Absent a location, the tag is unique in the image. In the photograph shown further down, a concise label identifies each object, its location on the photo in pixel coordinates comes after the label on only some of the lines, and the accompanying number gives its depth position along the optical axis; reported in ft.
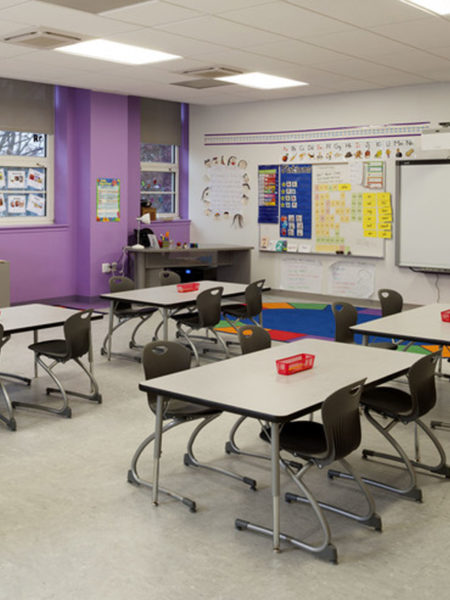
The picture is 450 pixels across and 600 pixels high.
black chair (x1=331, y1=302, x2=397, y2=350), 18.25
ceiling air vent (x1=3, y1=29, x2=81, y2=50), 20.26
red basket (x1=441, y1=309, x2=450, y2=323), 17.19
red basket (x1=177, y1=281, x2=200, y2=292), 22.71
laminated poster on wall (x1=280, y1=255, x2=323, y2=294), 34.04
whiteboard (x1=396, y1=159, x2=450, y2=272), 29.25
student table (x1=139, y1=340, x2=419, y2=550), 10.41
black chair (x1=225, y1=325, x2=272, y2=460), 14.34
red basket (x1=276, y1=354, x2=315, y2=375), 12.30
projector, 28.27
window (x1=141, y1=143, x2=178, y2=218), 36.96
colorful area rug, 25.49
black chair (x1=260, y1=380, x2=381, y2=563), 10.27
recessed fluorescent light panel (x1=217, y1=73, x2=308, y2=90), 27.43
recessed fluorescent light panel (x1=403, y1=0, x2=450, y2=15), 17.11
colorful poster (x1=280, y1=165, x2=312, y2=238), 33.68
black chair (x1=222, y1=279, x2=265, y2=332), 22.43
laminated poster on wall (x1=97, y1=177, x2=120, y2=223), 32.65
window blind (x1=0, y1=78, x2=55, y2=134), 30.19
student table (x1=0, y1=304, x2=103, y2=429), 16.50
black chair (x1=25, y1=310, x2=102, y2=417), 16.72
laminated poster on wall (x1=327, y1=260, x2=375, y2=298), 32.27
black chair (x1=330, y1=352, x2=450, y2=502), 12.34
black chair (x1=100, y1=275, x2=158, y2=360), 22.71
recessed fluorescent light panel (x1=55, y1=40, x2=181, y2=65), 22.03
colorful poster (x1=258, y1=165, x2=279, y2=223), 34.86
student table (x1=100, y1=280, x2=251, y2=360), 20.59
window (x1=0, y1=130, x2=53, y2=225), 31.05
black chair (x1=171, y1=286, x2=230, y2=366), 20.67
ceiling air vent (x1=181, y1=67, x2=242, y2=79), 25.71
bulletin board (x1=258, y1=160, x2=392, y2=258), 31.55
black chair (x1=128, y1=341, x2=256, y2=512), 12.25
